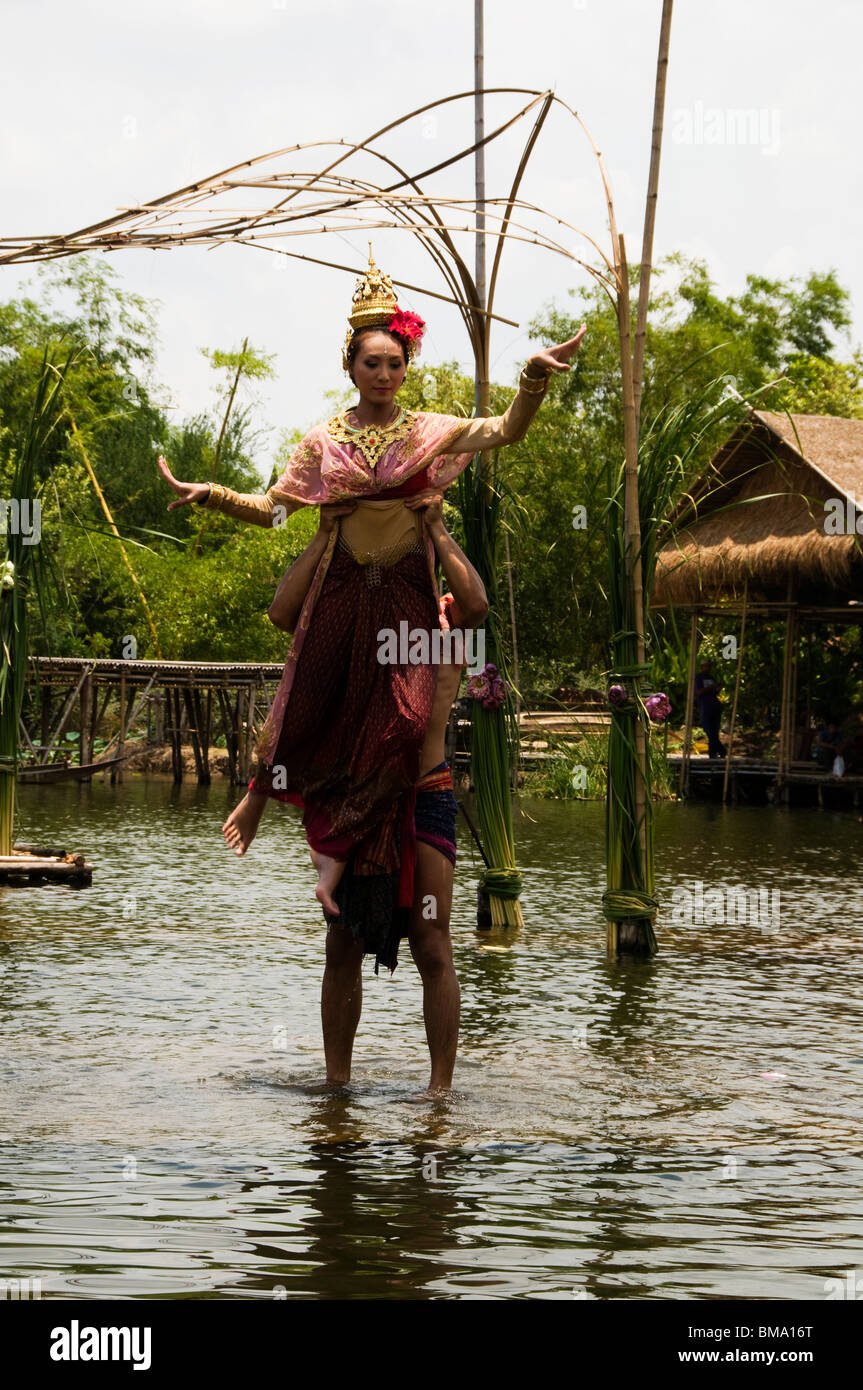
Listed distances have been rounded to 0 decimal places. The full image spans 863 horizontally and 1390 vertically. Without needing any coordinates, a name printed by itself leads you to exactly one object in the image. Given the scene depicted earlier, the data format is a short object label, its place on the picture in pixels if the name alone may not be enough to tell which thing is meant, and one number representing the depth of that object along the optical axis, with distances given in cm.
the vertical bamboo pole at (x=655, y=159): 726
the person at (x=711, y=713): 2241
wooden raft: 915
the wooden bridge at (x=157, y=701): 2327
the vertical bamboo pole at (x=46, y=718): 2459
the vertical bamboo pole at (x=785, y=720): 1978
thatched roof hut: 1817
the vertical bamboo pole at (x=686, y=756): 2092
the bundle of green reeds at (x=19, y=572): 842
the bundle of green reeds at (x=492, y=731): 811
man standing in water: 482
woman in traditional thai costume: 478
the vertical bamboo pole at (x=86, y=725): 2317
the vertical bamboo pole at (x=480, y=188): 809
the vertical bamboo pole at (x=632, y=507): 712
